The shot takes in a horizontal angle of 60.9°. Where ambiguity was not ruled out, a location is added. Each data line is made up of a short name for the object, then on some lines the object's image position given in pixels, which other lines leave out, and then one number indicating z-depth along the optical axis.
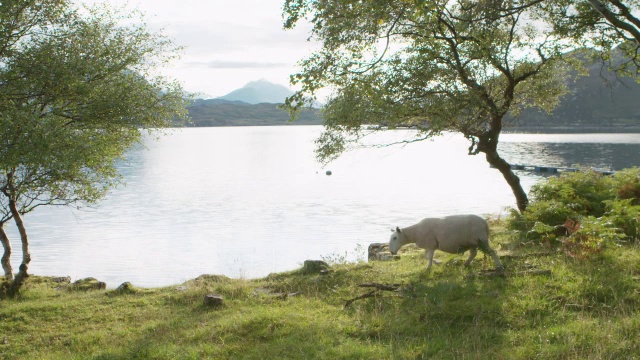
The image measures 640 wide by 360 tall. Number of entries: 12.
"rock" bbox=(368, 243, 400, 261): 20.12
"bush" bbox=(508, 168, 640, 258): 13.90
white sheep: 14.46
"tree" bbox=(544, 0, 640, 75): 18.86
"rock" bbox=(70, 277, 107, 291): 18.01
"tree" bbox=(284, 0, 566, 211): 19.17
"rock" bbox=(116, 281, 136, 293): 16.53
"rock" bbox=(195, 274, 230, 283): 17.42
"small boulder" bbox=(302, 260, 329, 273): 17.22
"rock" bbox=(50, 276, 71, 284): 20.17
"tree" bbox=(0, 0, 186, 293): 14.02
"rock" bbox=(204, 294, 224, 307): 13.44
